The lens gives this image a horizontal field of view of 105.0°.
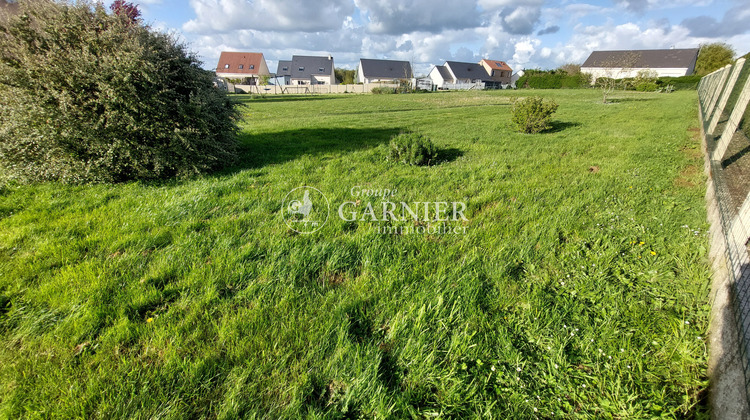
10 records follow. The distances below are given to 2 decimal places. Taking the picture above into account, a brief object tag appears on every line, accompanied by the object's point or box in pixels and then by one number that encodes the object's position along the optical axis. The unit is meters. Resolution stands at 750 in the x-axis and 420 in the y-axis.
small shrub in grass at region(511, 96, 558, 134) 8.61
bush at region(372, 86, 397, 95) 41.04
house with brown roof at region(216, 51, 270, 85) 60.56
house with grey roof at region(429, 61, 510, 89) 67.69
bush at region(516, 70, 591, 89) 42.38
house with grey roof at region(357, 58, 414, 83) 64.00
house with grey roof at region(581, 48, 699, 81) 57.06
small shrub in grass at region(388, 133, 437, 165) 5.48
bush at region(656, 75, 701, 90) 35.19
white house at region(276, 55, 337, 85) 63.06
